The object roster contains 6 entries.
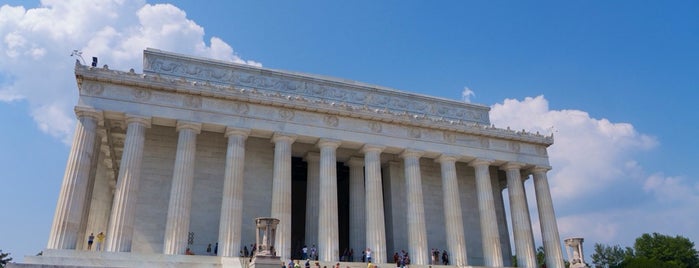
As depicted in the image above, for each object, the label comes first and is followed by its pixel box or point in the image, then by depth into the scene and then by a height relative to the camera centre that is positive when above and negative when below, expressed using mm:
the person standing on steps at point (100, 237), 29903 +5306
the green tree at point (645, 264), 49875 +5628
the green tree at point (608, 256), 82994 +10742
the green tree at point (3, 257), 66056 +9557
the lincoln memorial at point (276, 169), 30250 +10841
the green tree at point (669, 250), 73562 +10099
